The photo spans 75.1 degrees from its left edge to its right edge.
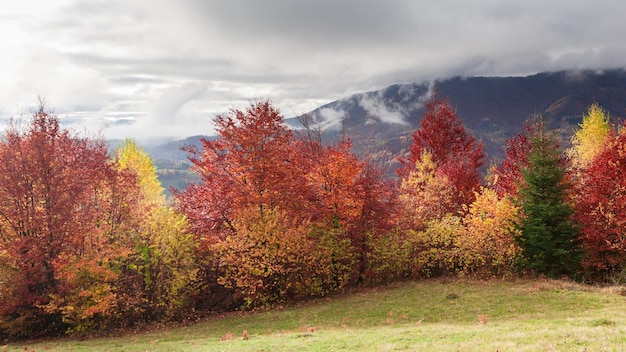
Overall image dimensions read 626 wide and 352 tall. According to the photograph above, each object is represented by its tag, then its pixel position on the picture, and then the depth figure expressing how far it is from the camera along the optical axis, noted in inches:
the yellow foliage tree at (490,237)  1412.4
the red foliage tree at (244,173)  1437.0
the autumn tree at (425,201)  1659.7
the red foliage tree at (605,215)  1316.4
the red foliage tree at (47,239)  1177.4
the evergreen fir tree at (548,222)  1326.3
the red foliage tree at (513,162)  1726.9
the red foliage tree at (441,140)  2395.4
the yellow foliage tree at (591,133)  2556.6
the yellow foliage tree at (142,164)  2610.7
